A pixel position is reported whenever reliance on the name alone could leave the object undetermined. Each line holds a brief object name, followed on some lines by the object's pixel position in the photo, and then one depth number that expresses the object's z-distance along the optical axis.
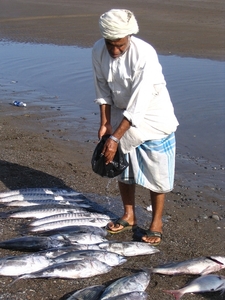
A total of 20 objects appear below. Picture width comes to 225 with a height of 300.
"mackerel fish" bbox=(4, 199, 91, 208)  6.22
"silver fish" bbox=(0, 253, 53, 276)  4.64
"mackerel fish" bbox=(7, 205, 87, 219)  5.92
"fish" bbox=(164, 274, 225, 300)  4.54
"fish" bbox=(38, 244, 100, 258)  4.91
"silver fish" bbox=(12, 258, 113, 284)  4.61
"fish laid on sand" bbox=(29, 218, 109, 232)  5.62
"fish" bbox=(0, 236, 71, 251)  5.10
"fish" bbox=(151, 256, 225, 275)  4.81
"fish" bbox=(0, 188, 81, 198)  6.41
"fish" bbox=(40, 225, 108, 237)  5.43
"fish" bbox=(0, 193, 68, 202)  6.31
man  4.66
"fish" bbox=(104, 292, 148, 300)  4.21
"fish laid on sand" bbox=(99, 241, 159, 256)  5.12
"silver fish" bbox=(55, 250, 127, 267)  4.82
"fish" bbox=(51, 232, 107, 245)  5.25
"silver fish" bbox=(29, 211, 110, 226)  5.75
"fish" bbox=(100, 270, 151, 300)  4.35
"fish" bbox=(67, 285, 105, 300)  4.30
